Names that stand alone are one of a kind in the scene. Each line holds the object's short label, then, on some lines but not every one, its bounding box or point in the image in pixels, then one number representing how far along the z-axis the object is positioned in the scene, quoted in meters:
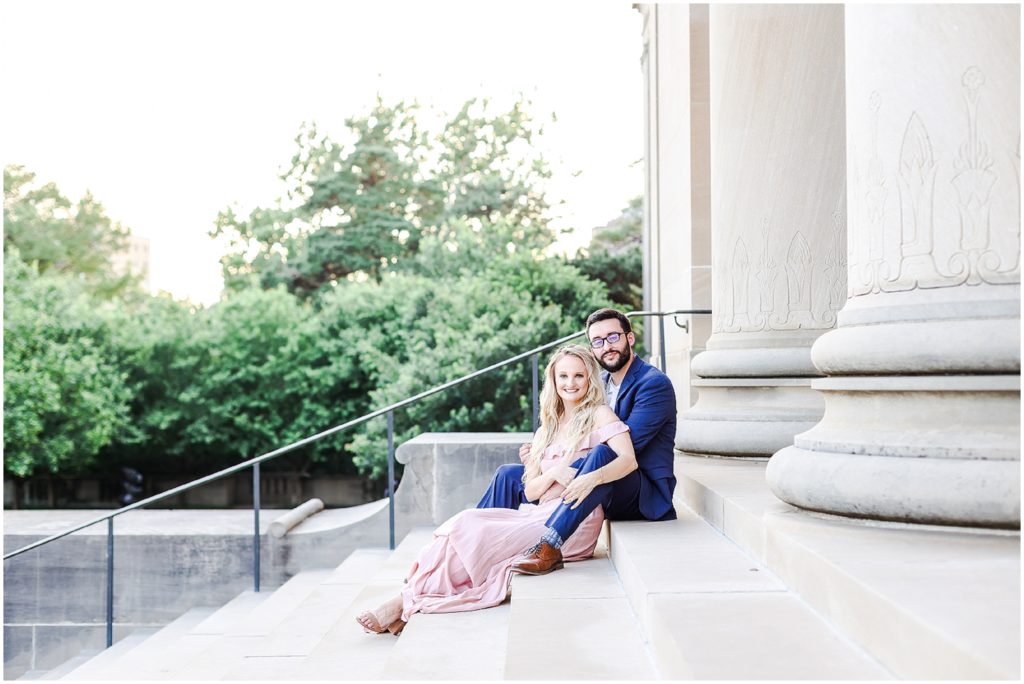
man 5.17
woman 5.12
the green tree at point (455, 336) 21.52
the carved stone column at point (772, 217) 7.04
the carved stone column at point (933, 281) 3.56
